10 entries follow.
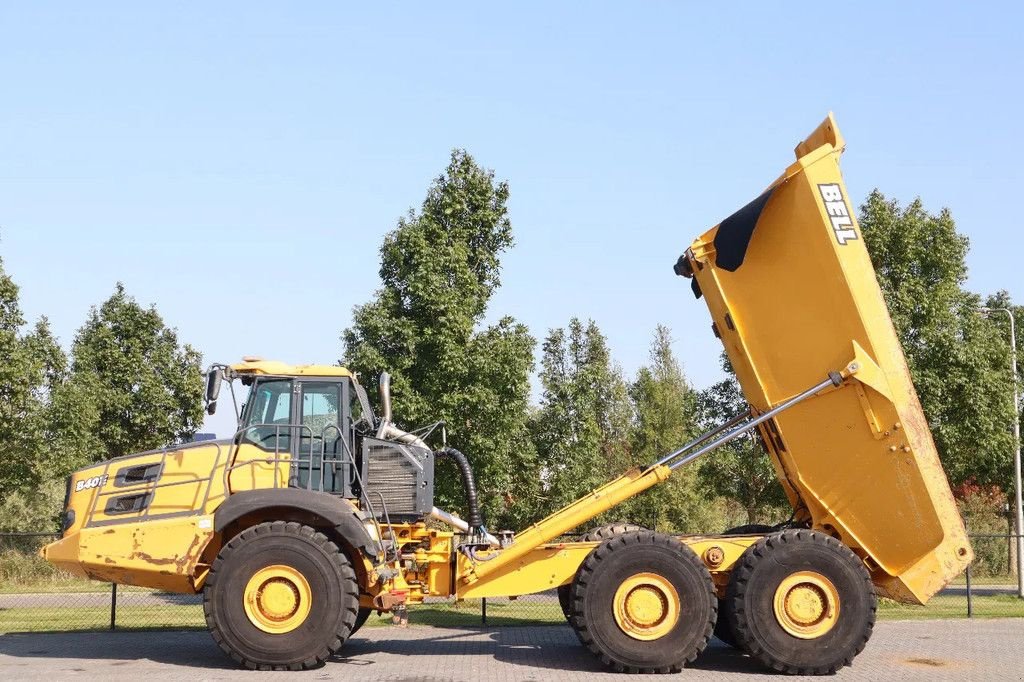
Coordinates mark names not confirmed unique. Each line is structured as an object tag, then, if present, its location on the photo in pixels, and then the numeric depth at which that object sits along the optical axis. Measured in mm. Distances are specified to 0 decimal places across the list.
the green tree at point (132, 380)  29109
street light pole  24803
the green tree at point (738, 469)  24609
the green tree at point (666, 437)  29891
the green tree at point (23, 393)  23359
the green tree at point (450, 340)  18766
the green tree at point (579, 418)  24406
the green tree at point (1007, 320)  27469
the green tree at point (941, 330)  22844
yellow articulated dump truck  11016
